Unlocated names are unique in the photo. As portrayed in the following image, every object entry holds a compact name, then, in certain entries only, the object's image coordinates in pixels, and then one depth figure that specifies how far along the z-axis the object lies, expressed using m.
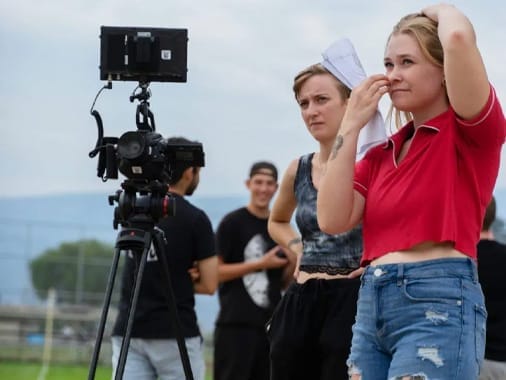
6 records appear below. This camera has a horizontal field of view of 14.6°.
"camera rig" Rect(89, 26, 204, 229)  7.90
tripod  7.50
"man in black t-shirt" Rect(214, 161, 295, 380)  11.76
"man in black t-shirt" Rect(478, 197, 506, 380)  9.34
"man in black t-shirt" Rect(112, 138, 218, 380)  10.12
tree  44.88
